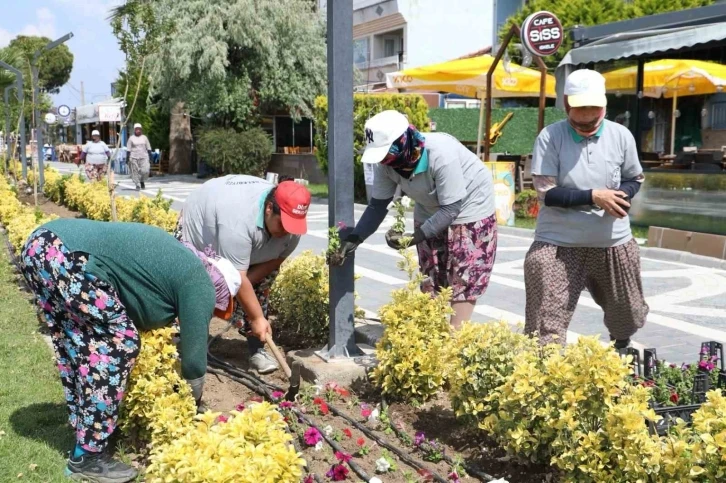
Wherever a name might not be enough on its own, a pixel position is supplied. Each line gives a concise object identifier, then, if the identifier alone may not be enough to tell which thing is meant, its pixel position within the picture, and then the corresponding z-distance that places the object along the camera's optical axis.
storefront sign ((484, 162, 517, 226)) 12.22
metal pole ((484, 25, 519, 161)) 11.94
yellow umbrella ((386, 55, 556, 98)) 15.00
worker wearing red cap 3.90
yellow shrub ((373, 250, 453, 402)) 3.92
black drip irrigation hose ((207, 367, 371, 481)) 3.29
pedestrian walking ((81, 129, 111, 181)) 19.16
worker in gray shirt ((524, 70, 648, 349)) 3.91
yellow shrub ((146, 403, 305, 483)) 2.37
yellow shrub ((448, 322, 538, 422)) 3.35
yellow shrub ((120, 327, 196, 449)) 3.48
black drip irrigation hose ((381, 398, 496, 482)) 3.17
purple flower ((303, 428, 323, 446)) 3.58
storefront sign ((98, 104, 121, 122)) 31.30
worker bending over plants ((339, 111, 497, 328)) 4.07
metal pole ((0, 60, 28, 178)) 18.12
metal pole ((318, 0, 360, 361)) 4.41
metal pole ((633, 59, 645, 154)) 11.71
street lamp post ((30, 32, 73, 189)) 17.58
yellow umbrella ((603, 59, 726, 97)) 11.68
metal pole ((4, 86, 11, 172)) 20.07
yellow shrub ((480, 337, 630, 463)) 2.78
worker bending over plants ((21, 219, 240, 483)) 3.11
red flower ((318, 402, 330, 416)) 3.99
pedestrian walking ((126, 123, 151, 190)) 20.11
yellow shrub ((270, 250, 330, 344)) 5.18
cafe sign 11.66
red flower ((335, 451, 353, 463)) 3.31
